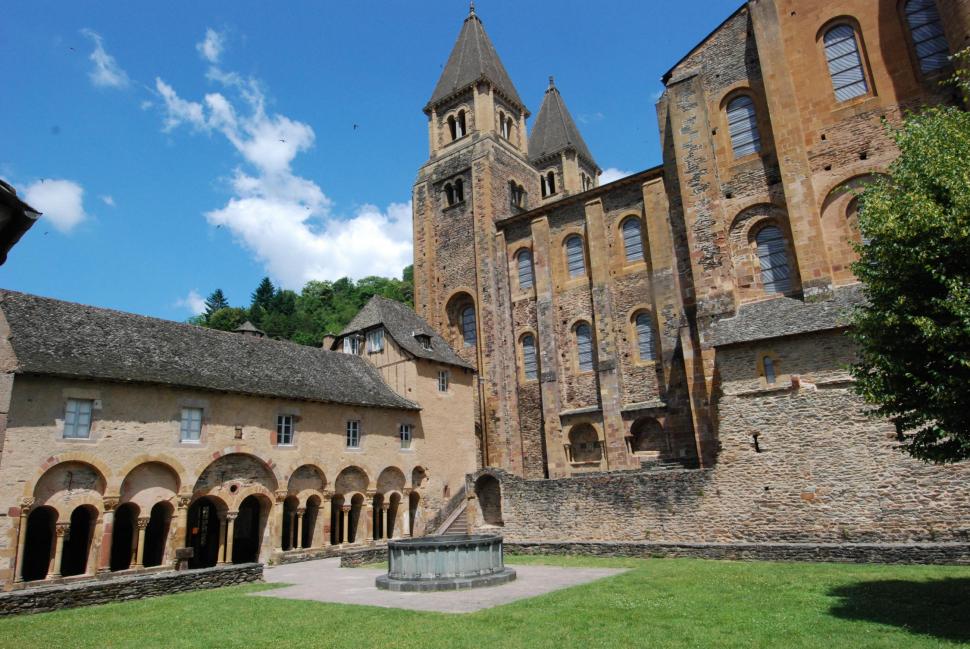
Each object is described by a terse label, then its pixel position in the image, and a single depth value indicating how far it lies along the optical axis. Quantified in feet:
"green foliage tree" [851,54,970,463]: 29.58
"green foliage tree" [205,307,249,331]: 230.48
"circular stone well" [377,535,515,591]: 46.32
